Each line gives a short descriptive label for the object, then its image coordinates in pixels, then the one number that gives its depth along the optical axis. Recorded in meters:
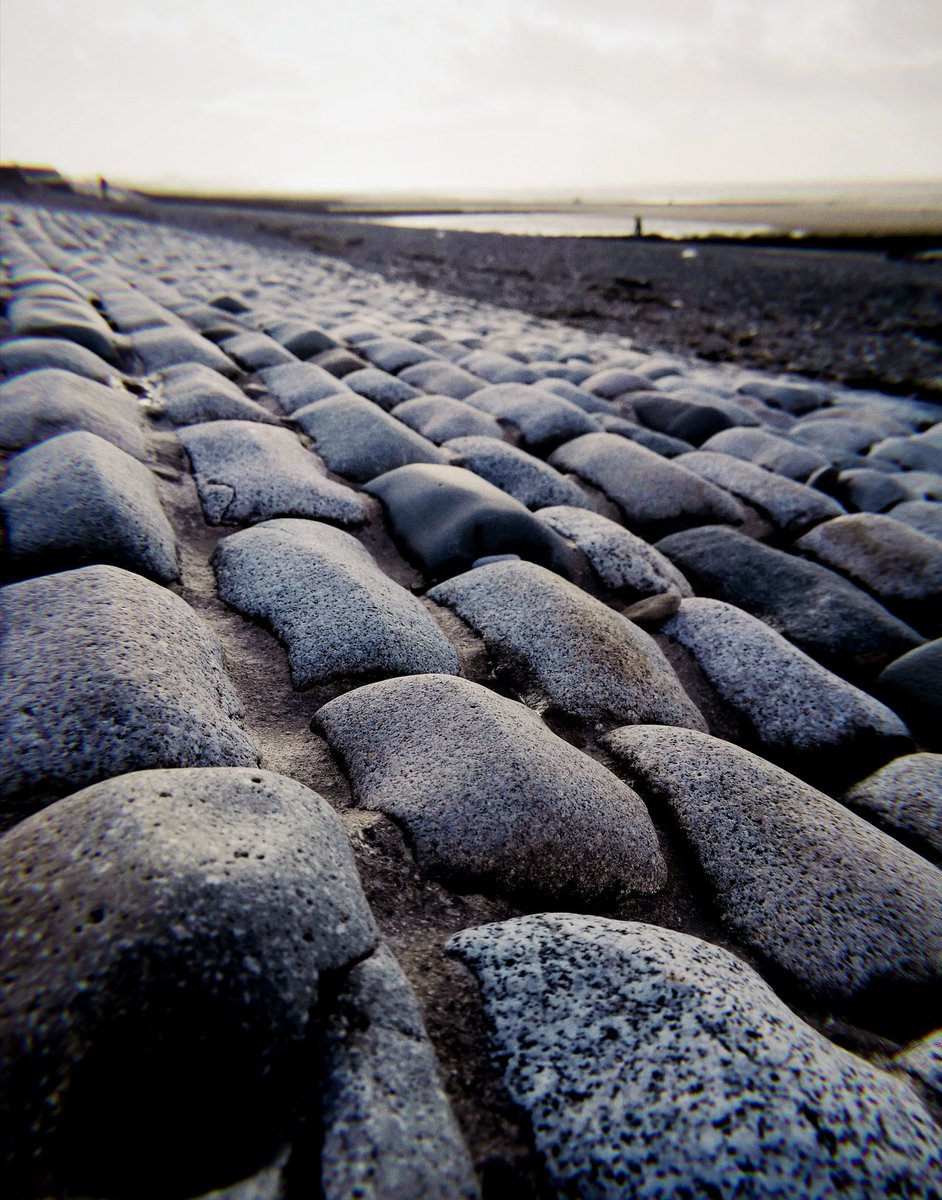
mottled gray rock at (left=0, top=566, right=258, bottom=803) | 0.86
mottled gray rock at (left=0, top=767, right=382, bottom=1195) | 0.56
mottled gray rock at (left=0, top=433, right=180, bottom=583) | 1.28
